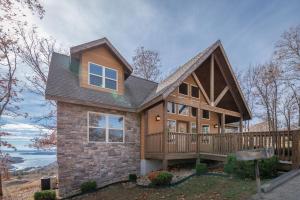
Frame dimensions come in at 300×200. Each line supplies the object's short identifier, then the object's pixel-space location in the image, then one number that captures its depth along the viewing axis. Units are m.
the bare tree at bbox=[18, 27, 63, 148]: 18.13
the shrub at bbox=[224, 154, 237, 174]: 8.52
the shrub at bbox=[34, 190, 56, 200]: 8.74
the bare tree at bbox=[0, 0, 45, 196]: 11.48
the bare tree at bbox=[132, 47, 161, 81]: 26.88
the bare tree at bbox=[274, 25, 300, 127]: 20.84
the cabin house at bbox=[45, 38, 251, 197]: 10.03
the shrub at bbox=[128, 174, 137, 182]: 10.84
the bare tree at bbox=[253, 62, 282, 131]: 21.68
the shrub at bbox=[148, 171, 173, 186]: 8.88
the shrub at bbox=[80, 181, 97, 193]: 9.67
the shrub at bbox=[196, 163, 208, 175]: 9.51
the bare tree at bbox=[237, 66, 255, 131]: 26.00
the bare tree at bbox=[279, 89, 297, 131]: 22.77
